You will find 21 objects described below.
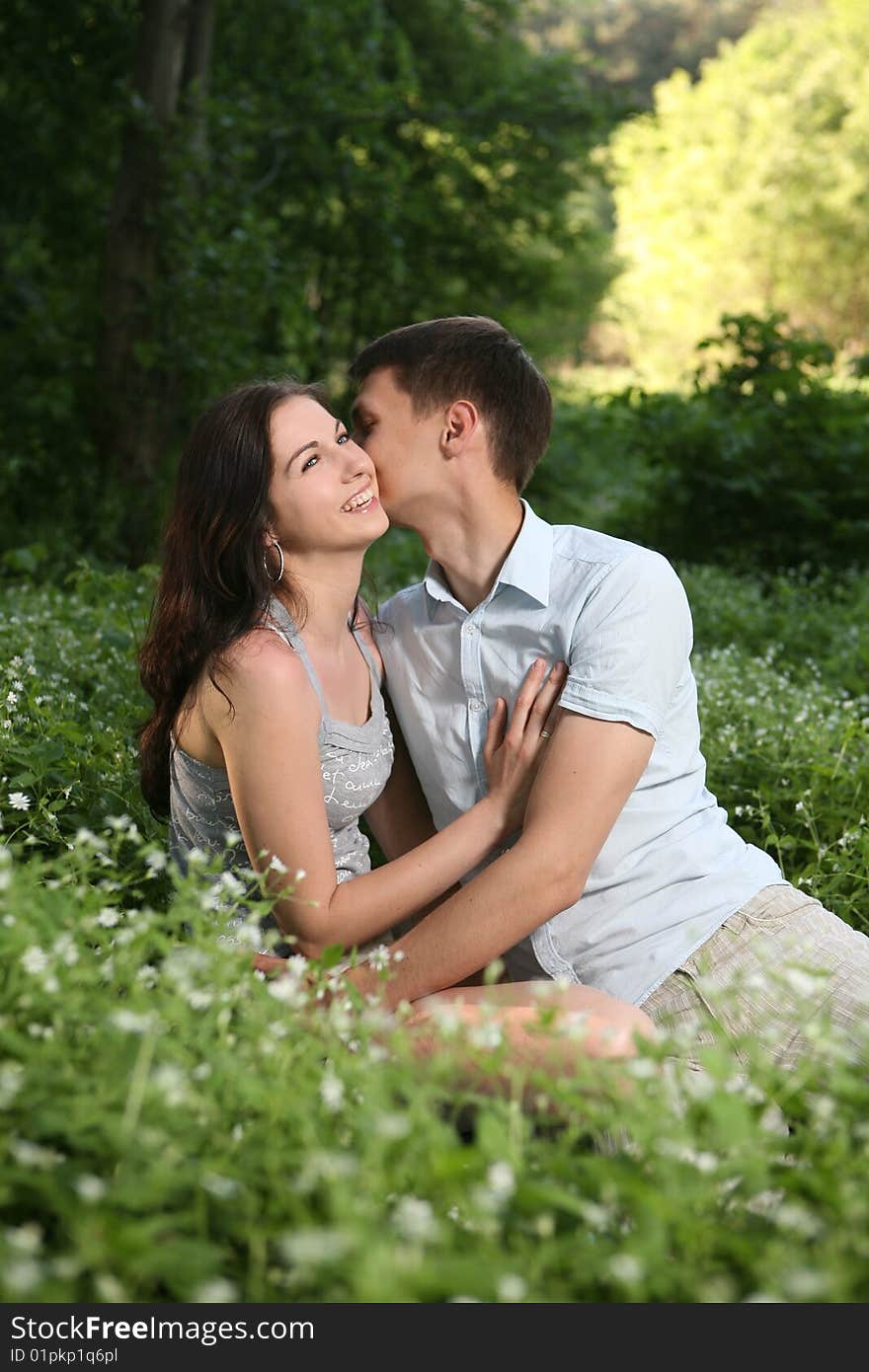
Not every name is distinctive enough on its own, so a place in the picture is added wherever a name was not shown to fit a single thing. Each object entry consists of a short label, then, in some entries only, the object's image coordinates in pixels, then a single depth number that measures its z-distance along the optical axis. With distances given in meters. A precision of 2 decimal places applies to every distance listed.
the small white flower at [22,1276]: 1.21
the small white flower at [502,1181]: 1.43
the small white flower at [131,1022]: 1.56
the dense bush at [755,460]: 8.87
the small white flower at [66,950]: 1.74
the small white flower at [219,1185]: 1.41
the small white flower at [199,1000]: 1.74
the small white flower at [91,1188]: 1.35
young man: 2.75
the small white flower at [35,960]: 1.72
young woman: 2.69
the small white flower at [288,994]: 1.81
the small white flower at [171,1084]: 1.45
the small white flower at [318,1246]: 1.20
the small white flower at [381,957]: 2.10
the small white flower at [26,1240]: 1.29
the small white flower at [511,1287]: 1.29
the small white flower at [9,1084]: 1.54
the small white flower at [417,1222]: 1.30
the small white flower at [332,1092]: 1.61
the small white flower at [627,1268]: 1.29
